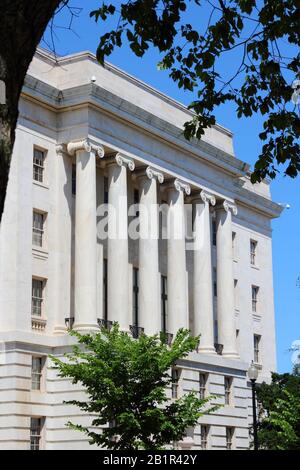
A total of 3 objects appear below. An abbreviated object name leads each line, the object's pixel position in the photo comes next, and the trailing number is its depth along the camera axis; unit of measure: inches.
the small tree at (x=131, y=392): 1380.4
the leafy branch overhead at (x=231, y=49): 484.4
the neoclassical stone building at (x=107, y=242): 1754.4
